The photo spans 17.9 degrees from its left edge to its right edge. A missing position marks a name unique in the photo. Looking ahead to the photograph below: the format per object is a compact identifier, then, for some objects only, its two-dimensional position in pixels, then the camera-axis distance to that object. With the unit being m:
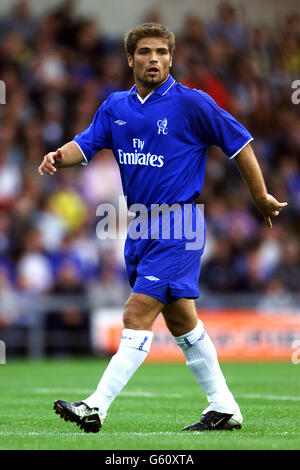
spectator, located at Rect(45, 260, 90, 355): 15.45
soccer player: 5.82
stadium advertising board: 15.65
